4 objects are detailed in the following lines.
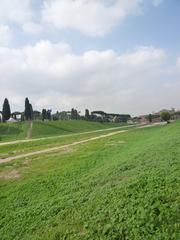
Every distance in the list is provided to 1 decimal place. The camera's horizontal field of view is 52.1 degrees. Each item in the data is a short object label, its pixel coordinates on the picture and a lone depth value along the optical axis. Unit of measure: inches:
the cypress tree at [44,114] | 2660.7
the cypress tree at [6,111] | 2253.3
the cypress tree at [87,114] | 3254.1
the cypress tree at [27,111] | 2372.7
